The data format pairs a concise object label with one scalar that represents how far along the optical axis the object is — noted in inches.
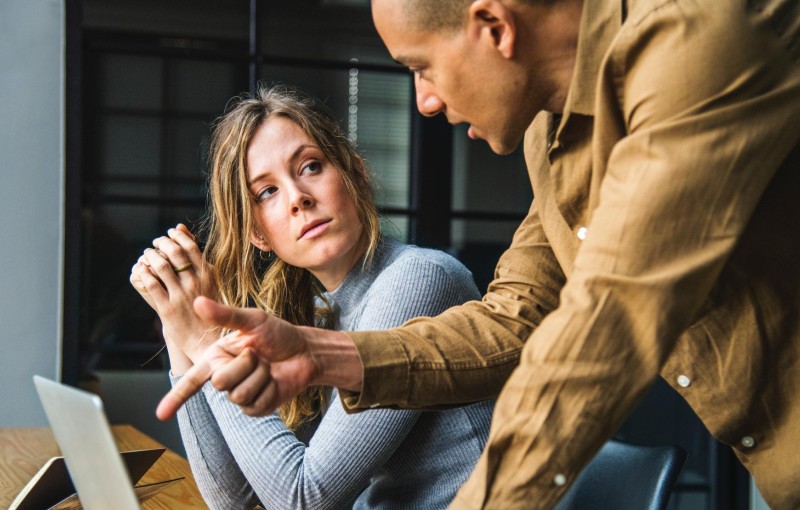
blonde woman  58.5
